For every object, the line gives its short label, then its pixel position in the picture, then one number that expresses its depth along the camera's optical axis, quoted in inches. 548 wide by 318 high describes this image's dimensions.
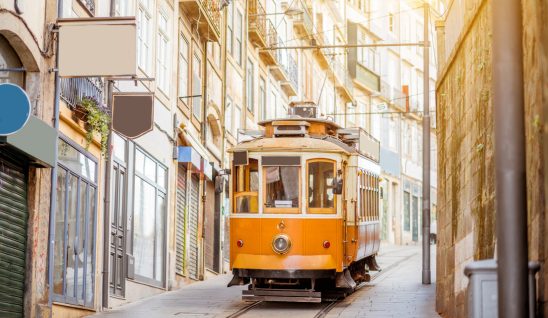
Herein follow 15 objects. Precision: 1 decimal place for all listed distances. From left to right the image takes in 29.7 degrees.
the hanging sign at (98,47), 527.2
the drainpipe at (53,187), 576.1
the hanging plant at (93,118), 645.9
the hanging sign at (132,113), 649.6
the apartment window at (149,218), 816.3
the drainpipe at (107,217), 702.5
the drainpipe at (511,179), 259.4
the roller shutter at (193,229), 1019.5
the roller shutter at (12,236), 526.9
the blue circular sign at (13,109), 446.3
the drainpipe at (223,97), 1167.0
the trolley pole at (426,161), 943.2
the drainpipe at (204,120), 1075.3
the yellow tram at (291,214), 698.2
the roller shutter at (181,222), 965.2
